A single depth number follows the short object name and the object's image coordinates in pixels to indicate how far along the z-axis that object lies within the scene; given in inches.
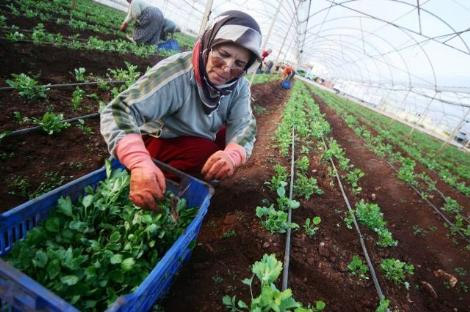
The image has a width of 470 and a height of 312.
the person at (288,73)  659.4
